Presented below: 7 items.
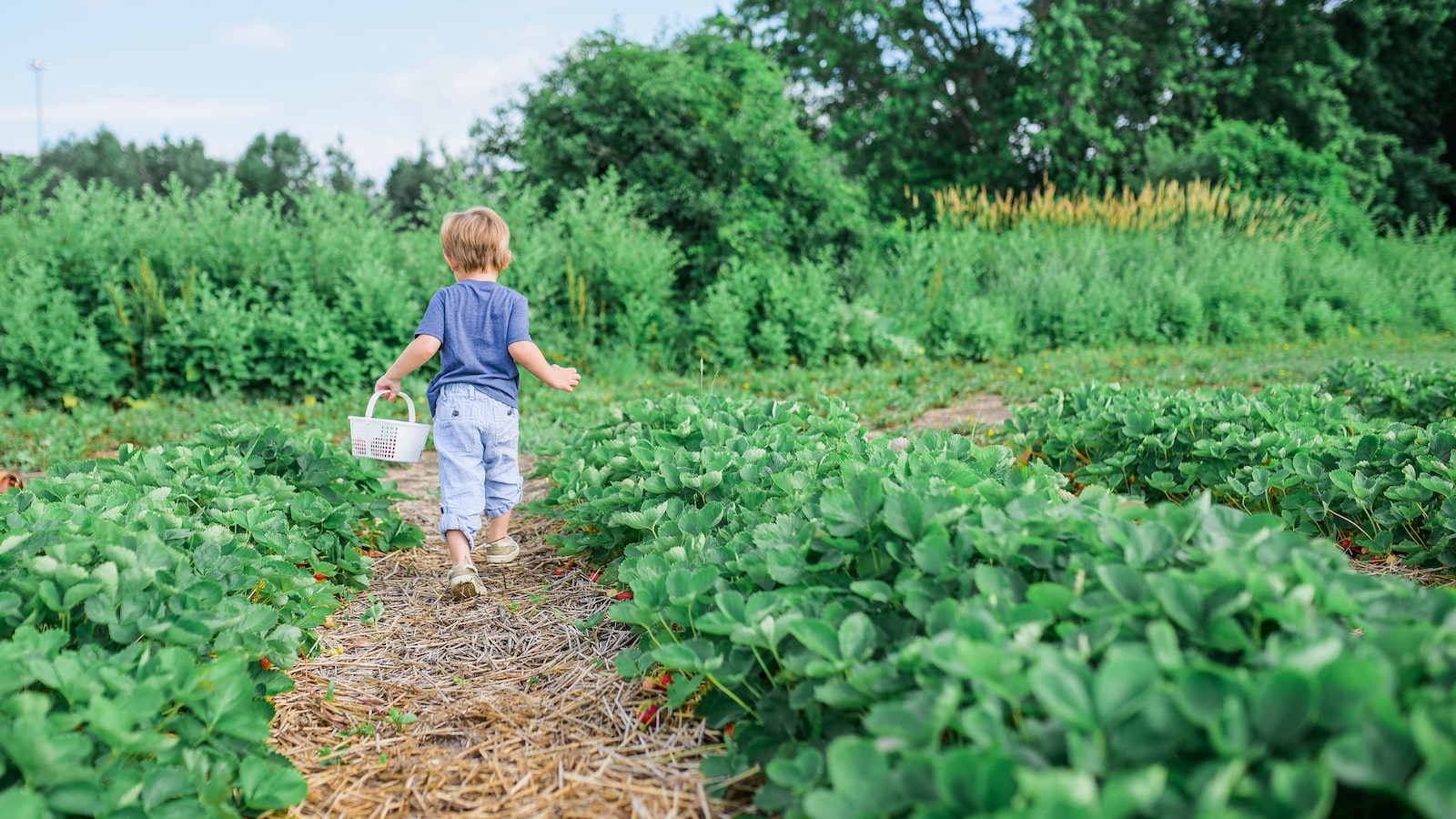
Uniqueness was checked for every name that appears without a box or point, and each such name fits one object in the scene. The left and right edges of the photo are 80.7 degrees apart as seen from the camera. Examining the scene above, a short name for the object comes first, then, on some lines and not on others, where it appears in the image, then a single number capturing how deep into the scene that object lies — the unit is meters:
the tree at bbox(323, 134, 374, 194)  34.69
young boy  3.07
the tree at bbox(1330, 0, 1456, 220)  17.45
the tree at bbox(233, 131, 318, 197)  42.28
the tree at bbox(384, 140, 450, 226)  39.41
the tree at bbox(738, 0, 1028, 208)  17.38
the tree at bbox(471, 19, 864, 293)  9.34
